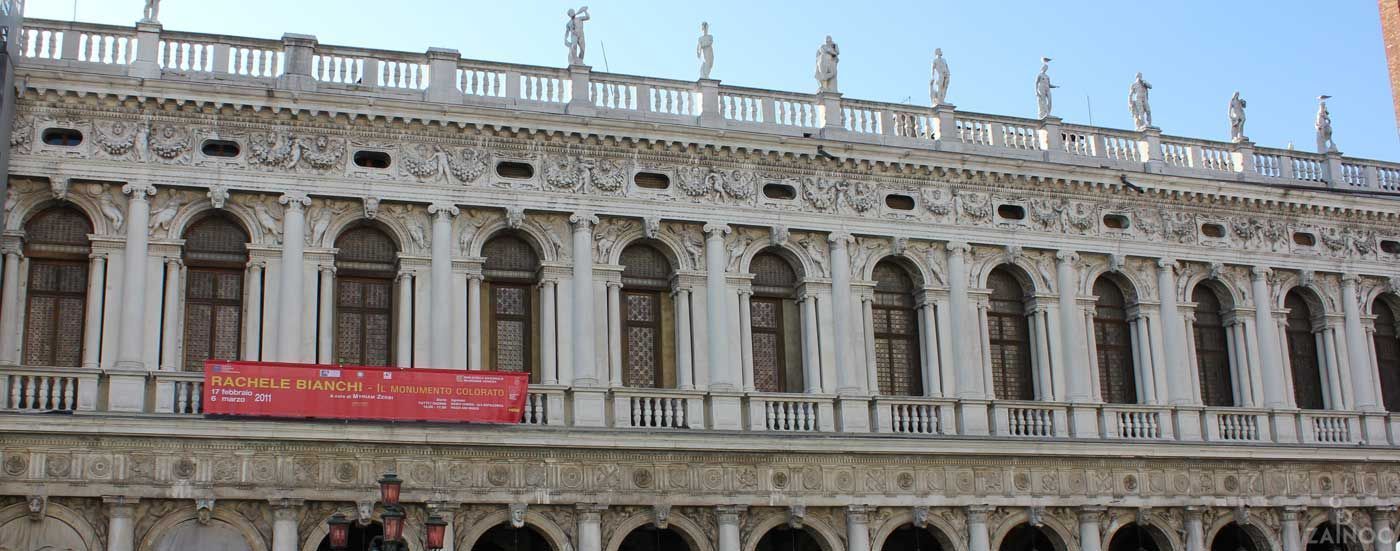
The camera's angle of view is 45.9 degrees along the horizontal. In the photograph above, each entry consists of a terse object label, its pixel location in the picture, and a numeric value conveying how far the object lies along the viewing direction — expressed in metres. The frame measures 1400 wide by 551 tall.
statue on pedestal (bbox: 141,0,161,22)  23.31
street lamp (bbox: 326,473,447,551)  16.48
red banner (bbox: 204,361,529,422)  21.64
